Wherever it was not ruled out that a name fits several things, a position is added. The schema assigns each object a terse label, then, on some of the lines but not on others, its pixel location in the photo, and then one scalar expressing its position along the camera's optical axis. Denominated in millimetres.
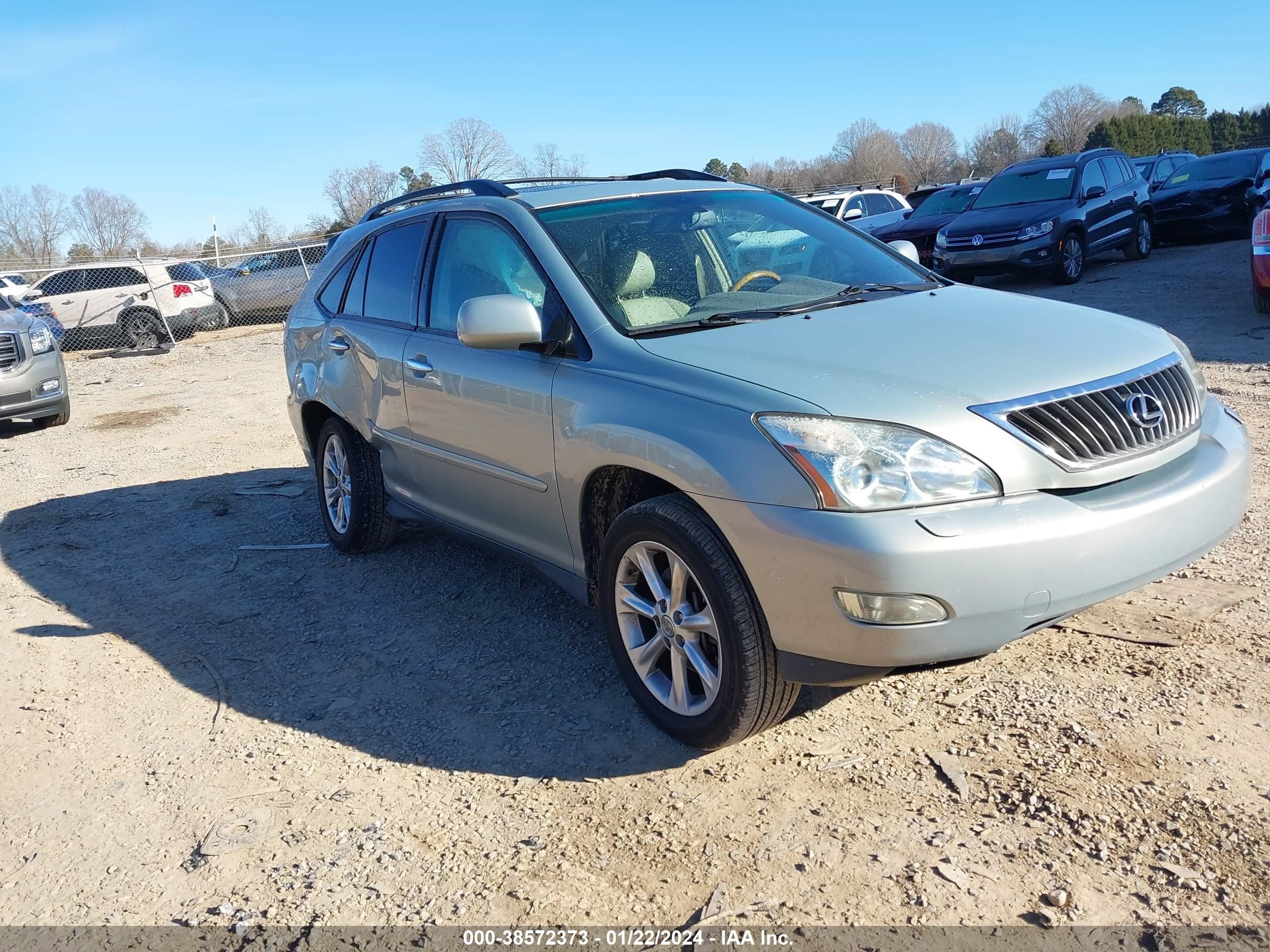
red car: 9234
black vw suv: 14203
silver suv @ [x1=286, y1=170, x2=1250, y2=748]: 2799
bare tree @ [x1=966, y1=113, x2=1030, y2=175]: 79438
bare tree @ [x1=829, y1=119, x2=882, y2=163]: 85438
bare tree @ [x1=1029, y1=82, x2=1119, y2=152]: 82688
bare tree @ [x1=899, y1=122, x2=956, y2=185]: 84125
